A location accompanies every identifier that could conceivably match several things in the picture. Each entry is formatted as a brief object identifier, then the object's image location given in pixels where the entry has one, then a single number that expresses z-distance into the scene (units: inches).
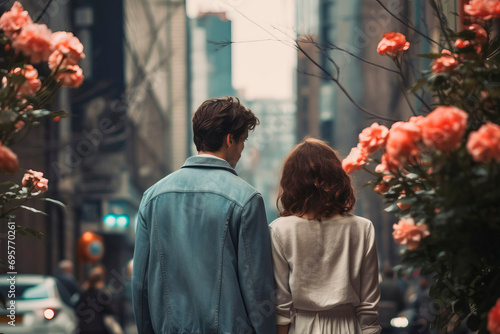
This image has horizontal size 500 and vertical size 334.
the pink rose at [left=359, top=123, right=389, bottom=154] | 231.4
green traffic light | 1082.1
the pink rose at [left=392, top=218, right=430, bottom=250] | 199.6
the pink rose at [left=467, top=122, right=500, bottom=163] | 174.2
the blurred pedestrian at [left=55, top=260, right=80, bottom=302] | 901.4
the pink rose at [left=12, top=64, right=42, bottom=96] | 215.4
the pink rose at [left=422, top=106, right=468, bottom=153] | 182.1
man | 241.9
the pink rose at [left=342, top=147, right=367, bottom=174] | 247.9
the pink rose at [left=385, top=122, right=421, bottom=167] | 197.1
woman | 256.0
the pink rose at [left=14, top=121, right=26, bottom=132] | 220.4
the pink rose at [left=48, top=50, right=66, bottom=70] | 227.4
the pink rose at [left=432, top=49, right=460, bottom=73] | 218.6
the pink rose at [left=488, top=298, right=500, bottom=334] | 175.8
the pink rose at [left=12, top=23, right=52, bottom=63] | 214.9
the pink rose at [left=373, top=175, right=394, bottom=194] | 234.3
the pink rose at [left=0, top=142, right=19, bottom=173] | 197.8
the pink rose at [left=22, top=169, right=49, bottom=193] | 249.9
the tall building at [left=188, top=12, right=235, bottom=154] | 6900.7
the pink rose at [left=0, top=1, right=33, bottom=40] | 219.4
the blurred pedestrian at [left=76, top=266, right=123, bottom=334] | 746.1
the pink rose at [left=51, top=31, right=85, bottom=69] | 226.0
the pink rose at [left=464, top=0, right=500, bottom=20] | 214.0
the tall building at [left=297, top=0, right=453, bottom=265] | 2340.3
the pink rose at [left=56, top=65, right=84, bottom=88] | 230.0
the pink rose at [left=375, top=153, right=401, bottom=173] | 207.4
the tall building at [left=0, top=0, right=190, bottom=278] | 1424.9
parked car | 690.2
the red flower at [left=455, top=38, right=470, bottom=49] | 228.9
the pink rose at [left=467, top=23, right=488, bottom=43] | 227.2
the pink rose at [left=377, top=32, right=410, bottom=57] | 270.8
